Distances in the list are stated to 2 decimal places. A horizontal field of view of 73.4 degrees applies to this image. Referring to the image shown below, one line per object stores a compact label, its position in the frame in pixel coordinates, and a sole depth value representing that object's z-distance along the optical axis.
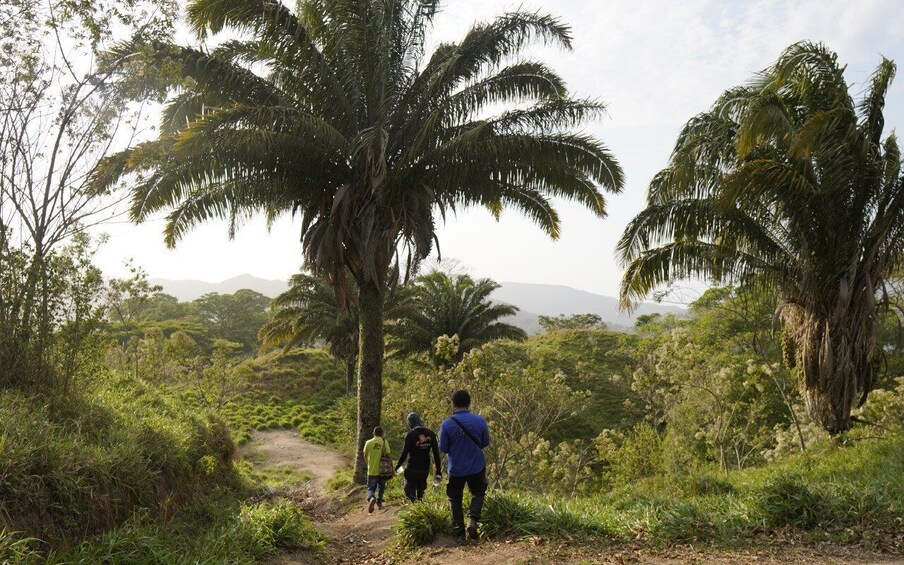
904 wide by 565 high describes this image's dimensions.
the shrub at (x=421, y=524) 6.73
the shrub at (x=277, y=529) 6.65
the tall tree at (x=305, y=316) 26.09
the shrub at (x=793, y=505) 6.20
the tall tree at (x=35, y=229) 7.29
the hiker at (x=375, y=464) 9.57
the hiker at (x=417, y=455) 8.61
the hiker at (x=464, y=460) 6.45
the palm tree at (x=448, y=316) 25.28
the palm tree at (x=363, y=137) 10.26
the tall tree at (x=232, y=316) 56.53
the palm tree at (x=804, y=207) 9.49
